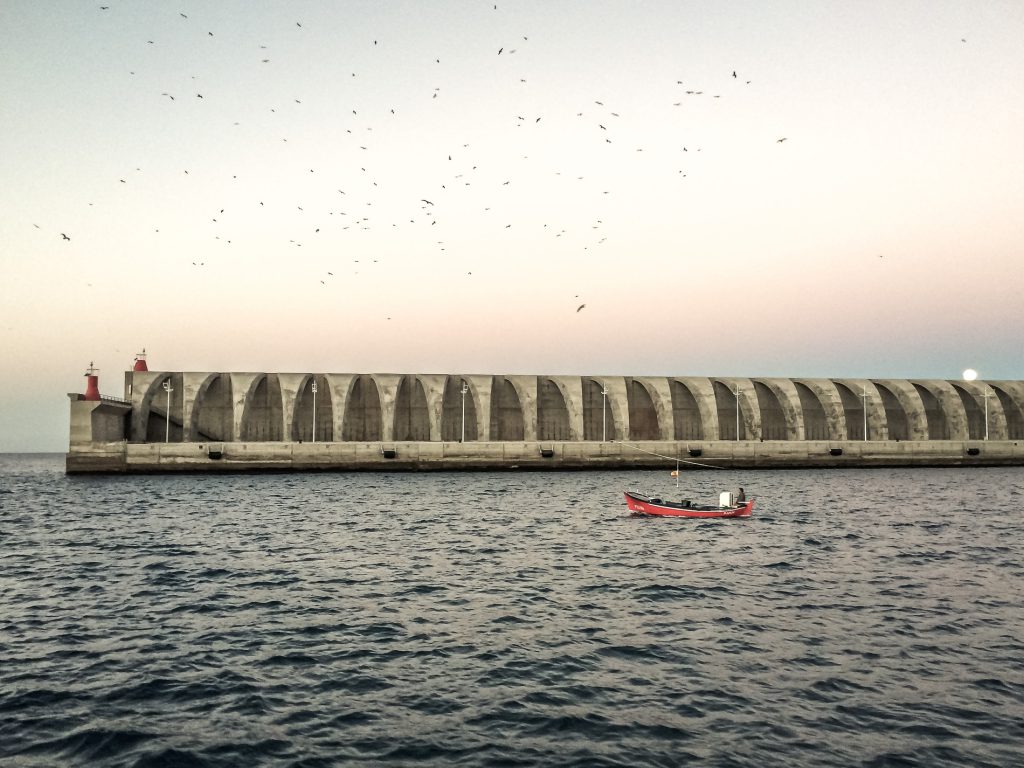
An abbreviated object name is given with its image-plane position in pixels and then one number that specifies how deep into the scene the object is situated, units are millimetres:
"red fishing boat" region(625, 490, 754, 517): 39000
